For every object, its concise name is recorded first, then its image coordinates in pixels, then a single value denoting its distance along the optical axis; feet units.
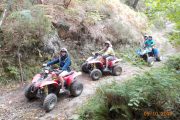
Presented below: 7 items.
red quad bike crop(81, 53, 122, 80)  28.81
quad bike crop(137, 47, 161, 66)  36.01
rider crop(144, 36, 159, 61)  38.22
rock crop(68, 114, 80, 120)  17.85
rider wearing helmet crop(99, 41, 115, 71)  30.30
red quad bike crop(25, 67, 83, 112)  20.43
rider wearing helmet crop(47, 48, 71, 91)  22.26
